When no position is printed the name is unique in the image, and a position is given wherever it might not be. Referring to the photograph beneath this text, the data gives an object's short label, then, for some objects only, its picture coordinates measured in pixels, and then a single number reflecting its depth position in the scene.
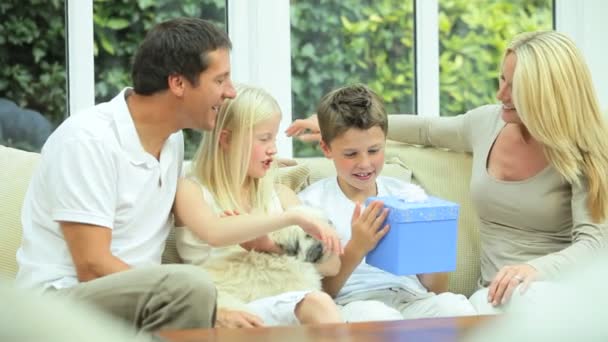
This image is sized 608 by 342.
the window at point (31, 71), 5.39
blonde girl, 4.87
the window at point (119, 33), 5.48
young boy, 5.09
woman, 5.02
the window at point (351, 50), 5.72
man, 4.58
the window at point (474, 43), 5.89
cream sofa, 5.08
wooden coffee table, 4.25
